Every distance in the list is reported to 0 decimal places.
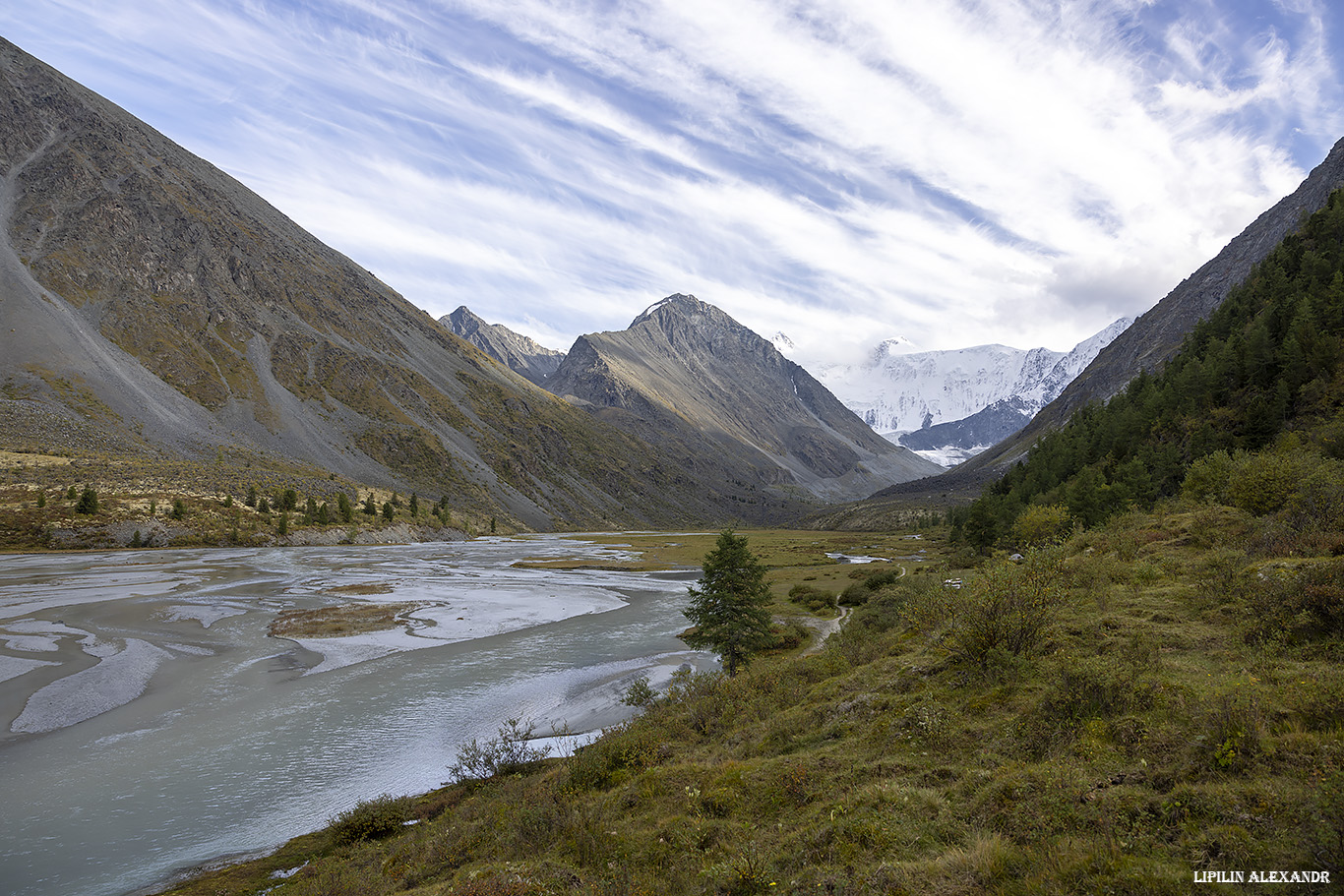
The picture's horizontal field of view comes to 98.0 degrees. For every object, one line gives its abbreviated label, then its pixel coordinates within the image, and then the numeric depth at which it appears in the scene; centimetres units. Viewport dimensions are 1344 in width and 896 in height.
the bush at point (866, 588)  4947
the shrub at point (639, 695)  2486
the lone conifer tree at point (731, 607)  3058
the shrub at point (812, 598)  5081
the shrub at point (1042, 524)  4940
